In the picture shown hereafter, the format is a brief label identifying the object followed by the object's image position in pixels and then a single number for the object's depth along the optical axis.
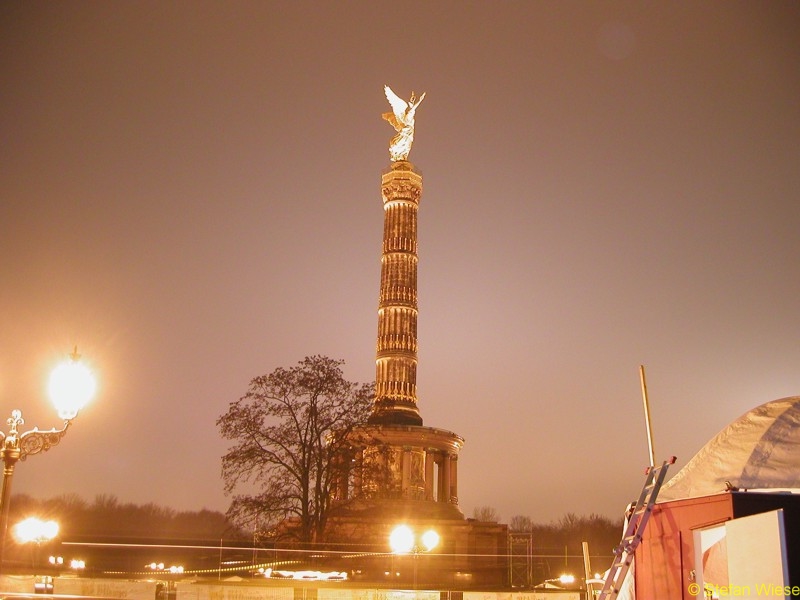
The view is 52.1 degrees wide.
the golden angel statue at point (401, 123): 54.19
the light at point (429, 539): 28.01
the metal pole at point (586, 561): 15.09
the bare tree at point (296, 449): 30.48
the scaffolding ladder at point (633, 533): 10.48
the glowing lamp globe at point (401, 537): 25.25
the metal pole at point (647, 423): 13.56
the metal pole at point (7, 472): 9.03
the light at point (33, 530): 19.09
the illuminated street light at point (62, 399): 10.31
